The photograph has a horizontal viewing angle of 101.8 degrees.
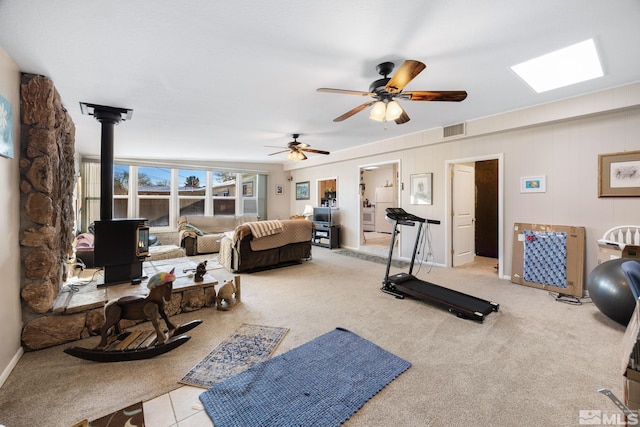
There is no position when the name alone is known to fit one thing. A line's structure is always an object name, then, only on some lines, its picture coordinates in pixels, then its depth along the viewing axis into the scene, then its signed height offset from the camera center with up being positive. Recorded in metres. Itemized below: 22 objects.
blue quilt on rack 3.45 -0.60
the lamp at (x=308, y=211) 7.48 +0.04
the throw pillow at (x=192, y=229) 6.09 -0.39
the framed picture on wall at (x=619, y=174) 3.00 +0.48
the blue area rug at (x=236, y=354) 1.81 -1.13
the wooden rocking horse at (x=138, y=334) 1.99 -1.04
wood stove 2.81 -0.40
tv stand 6.84 -0.60
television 6.89 -0.08
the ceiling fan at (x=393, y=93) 2.06 +1.10
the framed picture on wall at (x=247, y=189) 8.17 +0.75
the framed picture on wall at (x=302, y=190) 8.13 +0.72
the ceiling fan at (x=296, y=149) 4.87 +1.21
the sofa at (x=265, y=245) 4.41 -0.59
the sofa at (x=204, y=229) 5.86 -0.44
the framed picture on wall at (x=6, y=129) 1.79 +0.59
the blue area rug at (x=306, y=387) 1.46 -1.13
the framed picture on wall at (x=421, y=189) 4.94 +0.48
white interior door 4.79 +0.01
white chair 2.98 -0.24
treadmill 2.76 -0.98
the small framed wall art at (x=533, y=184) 3.66 +0.43
